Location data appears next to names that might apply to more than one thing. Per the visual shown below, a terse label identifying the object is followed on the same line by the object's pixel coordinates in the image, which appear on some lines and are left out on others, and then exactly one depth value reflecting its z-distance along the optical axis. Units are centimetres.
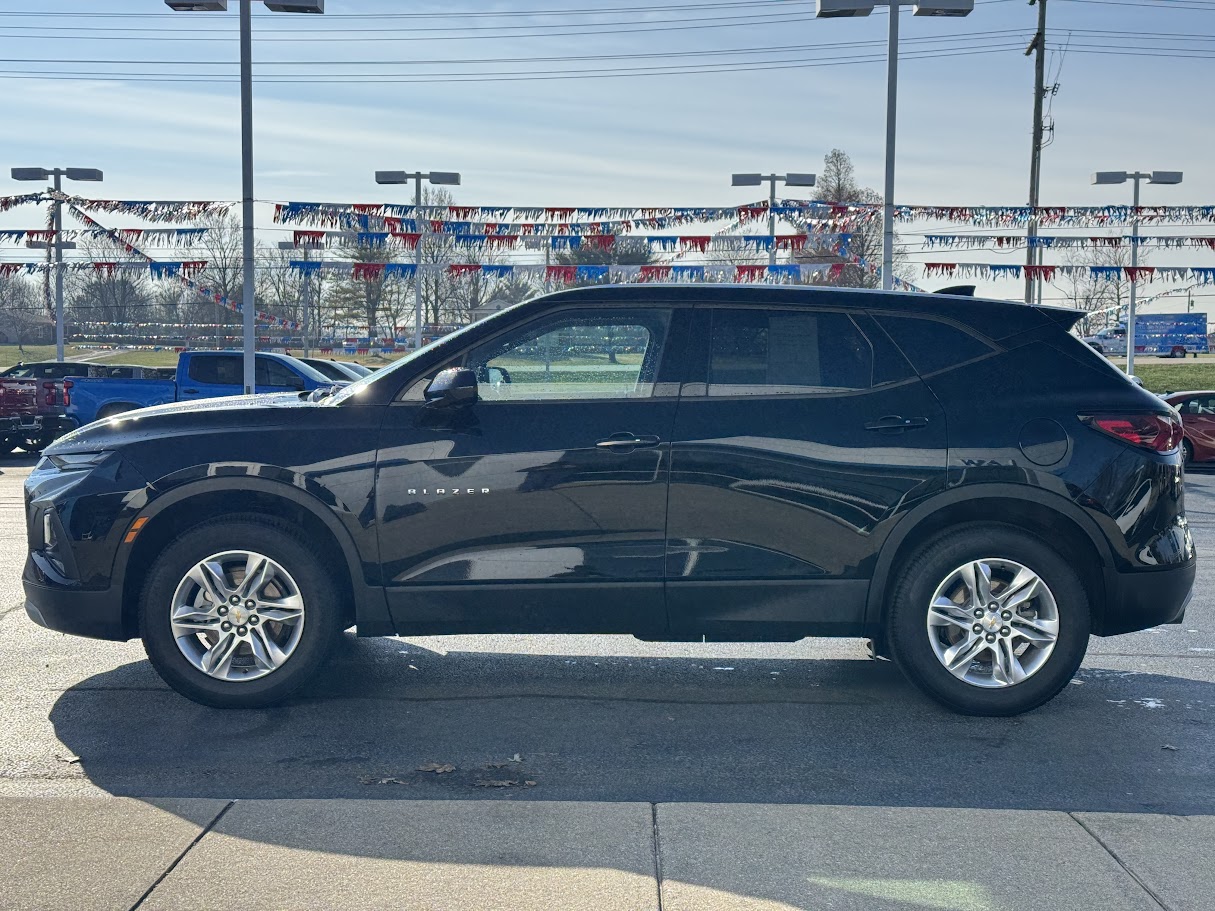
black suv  521
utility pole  3553
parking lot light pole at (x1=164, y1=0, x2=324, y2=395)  1783
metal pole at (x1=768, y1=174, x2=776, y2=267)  2448
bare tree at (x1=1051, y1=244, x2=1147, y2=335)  3797
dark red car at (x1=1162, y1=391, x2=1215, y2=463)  2052
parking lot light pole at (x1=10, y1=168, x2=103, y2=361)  2767
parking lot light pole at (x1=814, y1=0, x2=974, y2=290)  1614
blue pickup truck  2311
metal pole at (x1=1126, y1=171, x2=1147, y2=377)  2338
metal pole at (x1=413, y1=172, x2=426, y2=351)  2484
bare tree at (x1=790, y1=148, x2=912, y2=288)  2481
